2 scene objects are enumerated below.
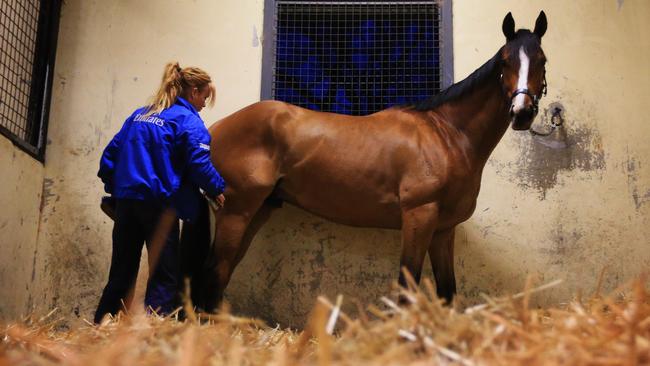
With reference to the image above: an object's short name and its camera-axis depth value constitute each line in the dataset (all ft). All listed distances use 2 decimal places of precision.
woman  9.17
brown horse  10.43
